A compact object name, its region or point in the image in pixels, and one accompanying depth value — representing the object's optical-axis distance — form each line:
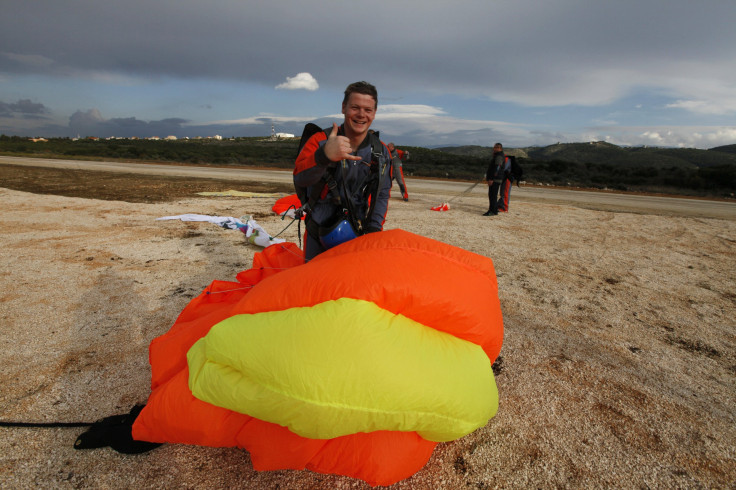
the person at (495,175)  8.94
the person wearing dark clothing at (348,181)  2.21
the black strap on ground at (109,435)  1.83
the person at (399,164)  10.00
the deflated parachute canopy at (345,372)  1.48
